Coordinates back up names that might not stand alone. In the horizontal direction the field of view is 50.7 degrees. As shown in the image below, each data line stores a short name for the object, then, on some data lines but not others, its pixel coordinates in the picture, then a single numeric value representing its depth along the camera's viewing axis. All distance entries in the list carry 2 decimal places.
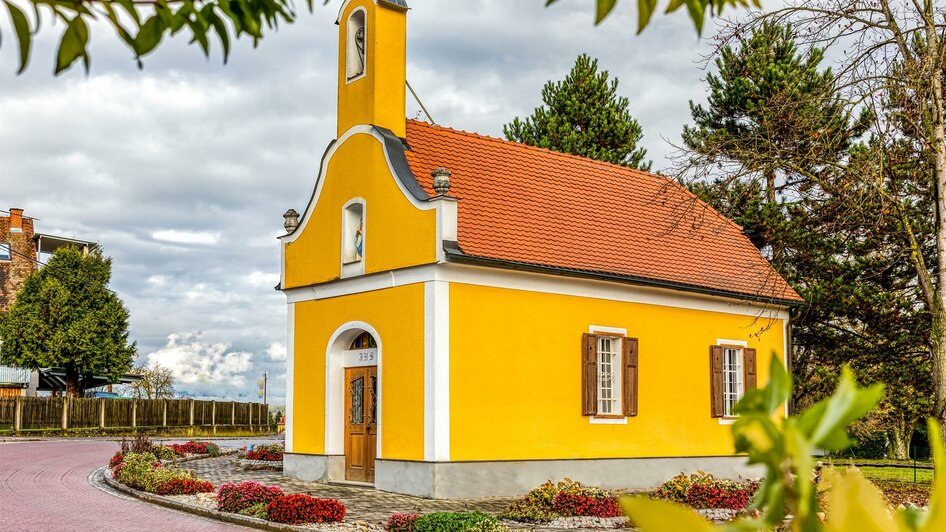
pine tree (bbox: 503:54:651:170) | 33.47
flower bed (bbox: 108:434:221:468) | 21.14
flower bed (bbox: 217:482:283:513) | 14.13
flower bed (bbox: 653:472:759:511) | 15.13
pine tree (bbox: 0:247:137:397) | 45.62
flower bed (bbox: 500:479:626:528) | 13.52
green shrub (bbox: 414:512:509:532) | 11.32
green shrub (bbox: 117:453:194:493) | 16.80
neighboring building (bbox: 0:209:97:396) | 56.88
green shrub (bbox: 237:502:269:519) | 13.54
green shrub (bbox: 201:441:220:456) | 26.56
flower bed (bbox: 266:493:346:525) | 12.99
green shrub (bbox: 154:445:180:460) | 23.41
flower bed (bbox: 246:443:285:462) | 23.20
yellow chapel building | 17.45
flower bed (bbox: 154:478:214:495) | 16.36
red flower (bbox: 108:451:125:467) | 20.31
